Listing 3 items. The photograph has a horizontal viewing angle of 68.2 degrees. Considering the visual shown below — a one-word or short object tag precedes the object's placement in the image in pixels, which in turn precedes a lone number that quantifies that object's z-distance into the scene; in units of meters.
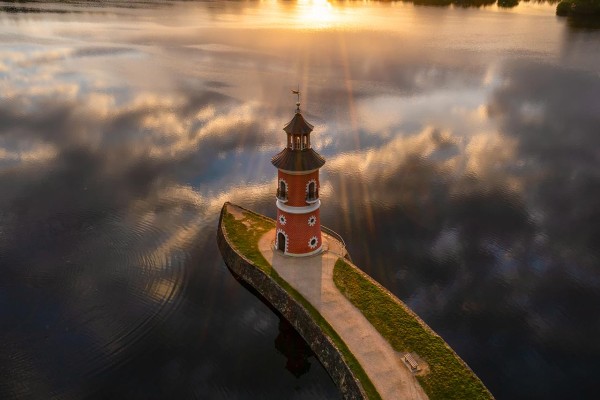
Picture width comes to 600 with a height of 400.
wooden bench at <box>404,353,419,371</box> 26.06
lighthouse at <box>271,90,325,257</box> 33.59
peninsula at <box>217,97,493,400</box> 25.84
